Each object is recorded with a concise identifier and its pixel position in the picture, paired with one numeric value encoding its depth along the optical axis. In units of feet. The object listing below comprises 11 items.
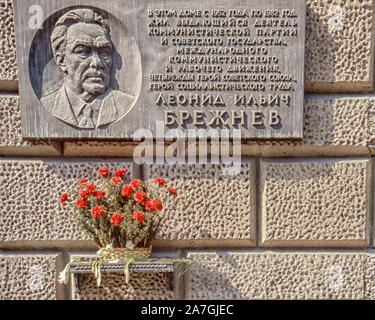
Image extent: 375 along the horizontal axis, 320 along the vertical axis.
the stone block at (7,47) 7.14
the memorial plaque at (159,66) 6.86
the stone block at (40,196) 7.35
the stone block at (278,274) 7.39
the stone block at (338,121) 7.23
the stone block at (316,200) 7.30
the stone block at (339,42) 7.09
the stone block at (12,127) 7.27
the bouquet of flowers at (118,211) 6.53
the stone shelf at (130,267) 6.59
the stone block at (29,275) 7.43
